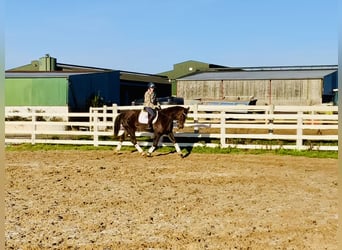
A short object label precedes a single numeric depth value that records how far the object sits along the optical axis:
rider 11.95
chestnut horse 11.86
